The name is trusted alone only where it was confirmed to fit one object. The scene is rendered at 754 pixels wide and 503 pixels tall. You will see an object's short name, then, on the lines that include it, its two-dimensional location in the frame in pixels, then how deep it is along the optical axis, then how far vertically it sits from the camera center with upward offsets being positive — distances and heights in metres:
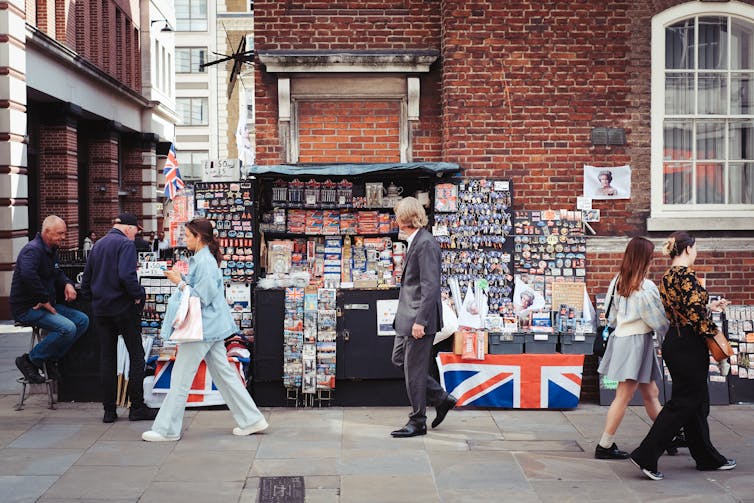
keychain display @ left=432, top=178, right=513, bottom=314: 9.55 -0.29
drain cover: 6.23 -1.93
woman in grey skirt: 6.96 -0.92
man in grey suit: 7.80 -0.80
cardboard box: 8.95 -1.24
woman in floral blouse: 6.67 -1.12
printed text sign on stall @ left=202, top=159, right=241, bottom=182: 9.54 +0.47
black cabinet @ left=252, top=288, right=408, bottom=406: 9.12 -1.25
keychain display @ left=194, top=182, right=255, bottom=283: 9.39 -0.03
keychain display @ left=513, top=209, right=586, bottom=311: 9.62 -0.37
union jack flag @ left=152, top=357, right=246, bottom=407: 8.93 -1.66
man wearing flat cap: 8.38 -0.82
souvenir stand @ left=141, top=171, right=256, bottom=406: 9.30 -0.28
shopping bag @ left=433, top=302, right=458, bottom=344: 8.98 -1.08
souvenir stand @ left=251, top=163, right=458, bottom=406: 9.06 -1.16
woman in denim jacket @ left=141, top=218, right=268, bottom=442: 7.81 -1.19
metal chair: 8.99 -1.66
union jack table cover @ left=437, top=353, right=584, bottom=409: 9.02 -1.63
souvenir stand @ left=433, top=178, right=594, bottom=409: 9.03 -0.82
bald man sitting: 8.81 -0.83
